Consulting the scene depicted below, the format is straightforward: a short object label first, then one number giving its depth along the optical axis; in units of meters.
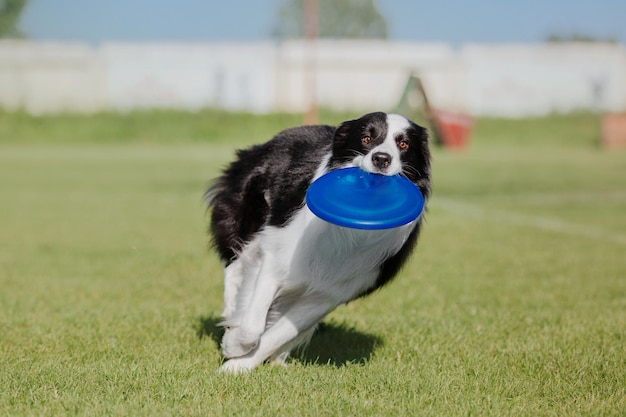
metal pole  47.94
